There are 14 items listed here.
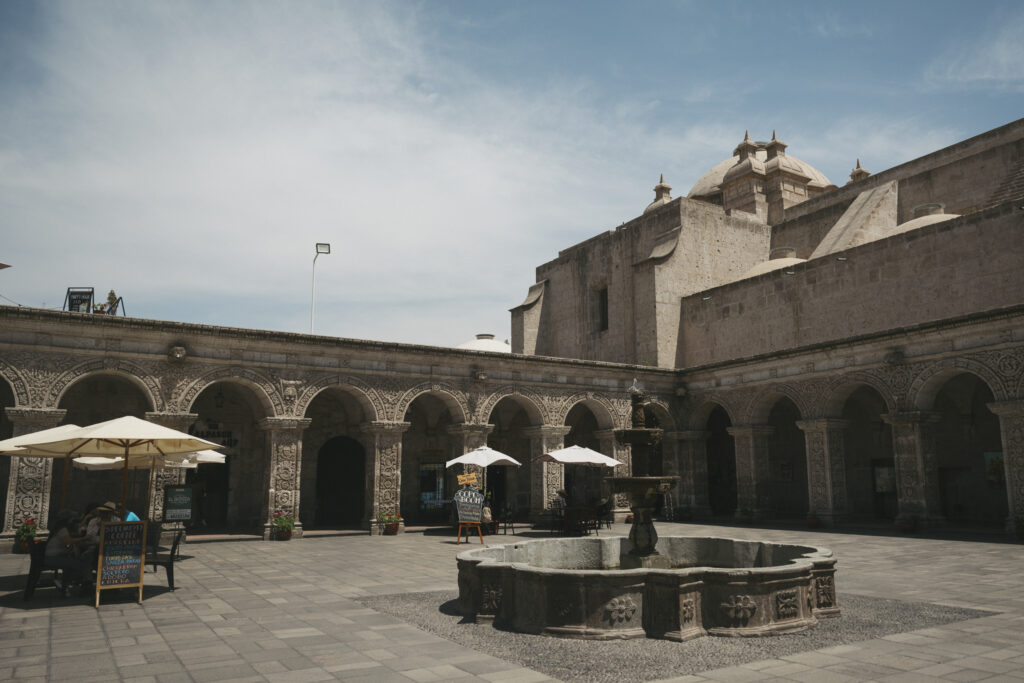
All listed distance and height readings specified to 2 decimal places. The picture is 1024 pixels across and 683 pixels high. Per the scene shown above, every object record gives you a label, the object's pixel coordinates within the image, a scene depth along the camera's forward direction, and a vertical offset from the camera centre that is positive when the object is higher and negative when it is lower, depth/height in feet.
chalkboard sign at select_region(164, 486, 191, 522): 52.31 -2.82
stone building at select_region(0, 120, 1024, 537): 54.54 +7.32
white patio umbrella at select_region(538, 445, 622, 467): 58.70 +0.81
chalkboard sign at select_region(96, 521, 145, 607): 29.94 -3.75
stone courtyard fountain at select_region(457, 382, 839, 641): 23.50 -4.34
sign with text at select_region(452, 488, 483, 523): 53.88 -2.86
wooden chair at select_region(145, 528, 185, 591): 32.37 -4.41
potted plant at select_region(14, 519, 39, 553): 47.44 -4.66
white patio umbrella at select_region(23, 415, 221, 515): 32.19 +1.08
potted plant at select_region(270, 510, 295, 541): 57.41 -4.81
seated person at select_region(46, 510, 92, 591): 30.42 -3.75
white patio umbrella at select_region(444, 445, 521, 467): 56.90 +0.66
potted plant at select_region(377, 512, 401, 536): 62.08 -4.81
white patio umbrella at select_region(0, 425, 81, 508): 33.53 +0.99
